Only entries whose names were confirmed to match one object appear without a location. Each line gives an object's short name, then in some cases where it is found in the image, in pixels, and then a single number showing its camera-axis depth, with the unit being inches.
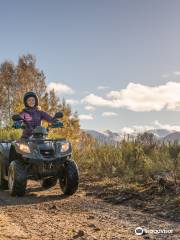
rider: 352.5
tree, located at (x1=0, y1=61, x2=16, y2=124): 1599.4
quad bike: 308.3
